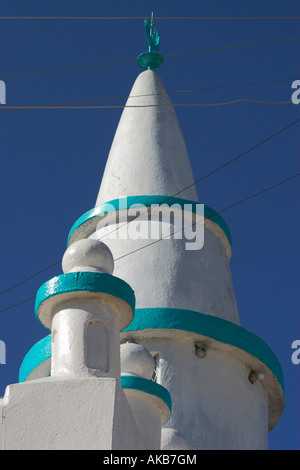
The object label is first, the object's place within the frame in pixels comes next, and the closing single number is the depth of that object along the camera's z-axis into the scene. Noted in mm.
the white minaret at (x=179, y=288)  10195
